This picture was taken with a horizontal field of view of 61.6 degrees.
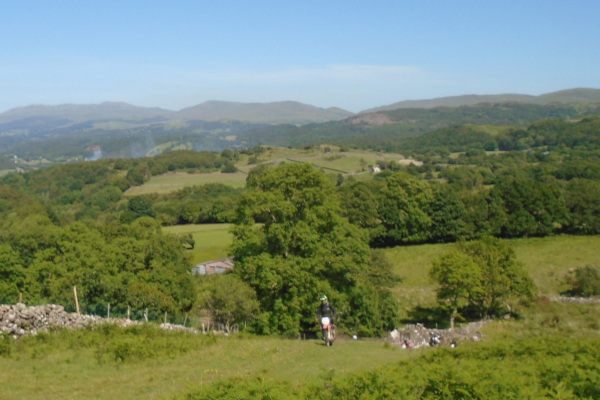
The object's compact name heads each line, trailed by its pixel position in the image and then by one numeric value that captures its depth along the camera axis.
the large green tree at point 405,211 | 62.88
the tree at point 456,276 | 32.69
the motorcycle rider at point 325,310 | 17.39
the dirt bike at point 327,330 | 17.23
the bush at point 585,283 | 38.31
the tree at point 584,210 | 58.59
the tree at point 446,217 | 62.28
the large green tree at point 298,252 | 24.31
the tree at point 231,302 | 24.05
